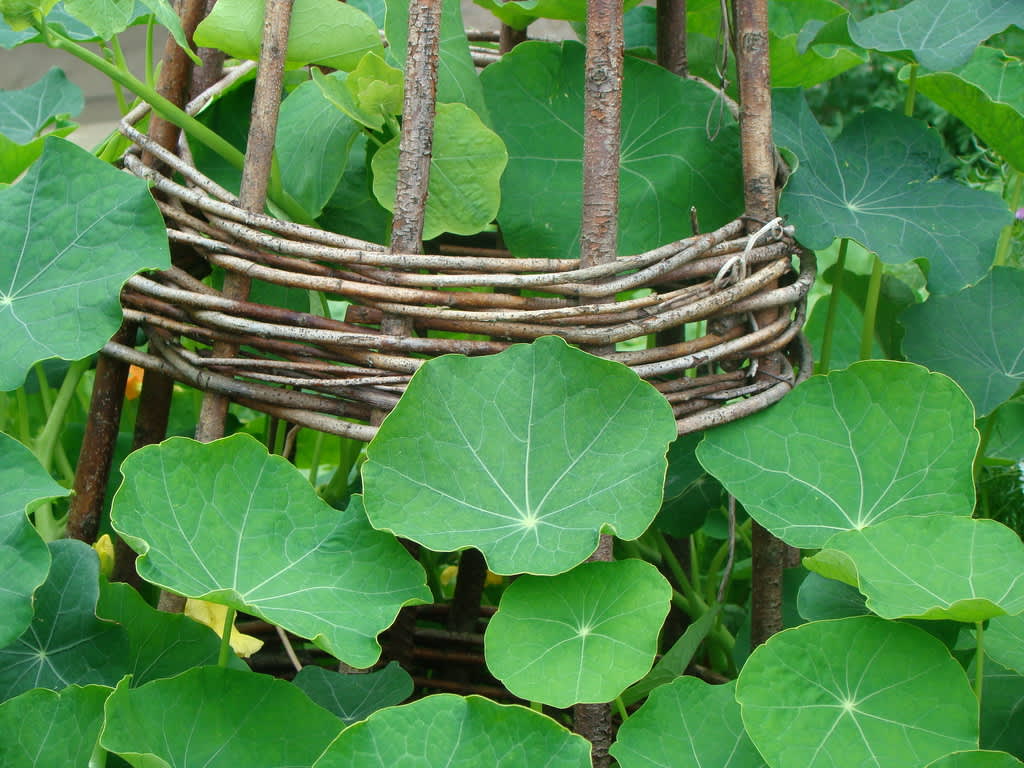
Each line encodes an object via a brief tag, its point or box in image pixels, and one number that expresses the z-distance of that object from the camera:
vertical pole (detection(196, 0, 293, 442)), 1.12
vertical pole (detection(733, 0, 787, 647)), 1.15
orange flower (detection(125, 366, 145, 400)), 1.39
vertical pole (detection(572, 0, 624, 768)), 1.10
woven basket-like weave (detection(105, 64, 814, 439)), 1.09
